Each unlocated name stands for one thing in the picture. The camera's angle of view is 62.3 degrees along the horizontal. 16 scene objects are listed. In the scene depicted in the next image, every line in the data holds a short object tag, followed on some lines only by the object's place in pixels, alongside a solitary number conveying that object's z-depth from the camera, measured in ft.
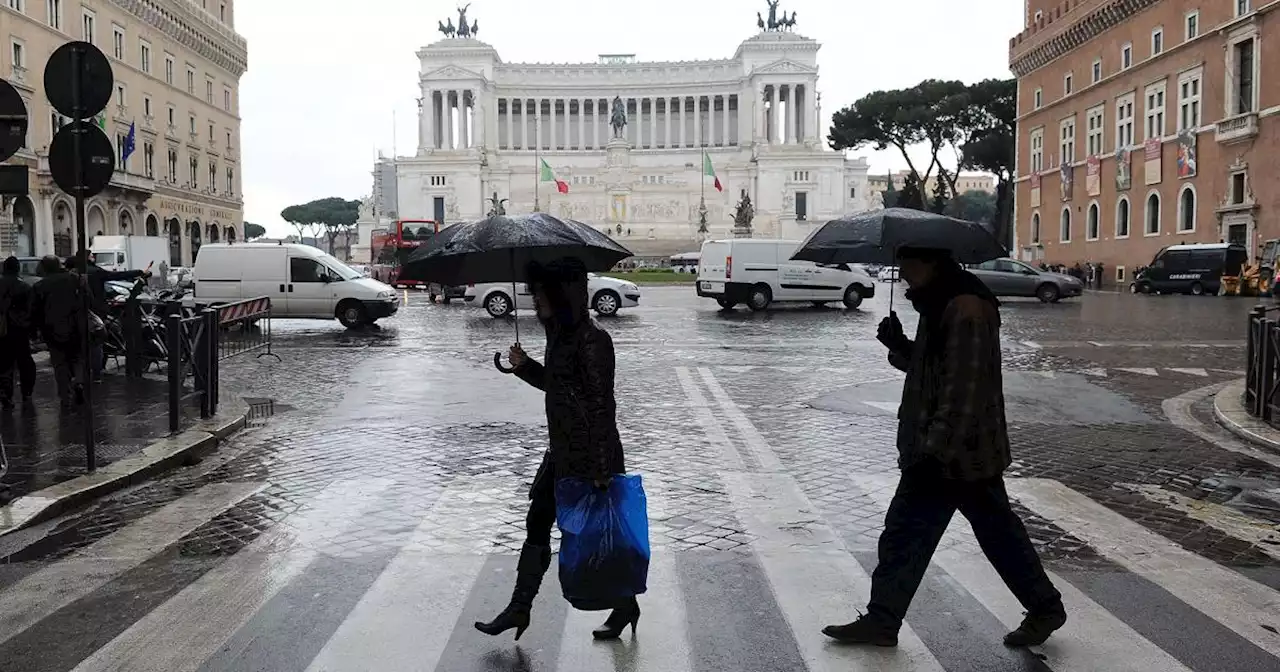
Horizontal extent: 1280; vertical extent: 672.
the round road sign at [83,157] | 24.07
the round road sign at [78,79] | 23.86
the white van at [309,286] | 71.36
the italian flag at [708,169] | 257.57
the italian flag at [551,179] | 262.06
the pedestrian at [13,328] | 34.58
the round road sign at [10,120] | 22.98
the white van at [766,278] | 86.99
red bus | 157.38
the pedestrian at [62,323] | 34.83
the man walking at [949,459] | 13.46
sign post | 23.93
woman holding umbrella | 13.52
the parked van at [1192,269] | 119.55
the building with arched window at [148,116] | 150.00
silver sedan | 103.86
